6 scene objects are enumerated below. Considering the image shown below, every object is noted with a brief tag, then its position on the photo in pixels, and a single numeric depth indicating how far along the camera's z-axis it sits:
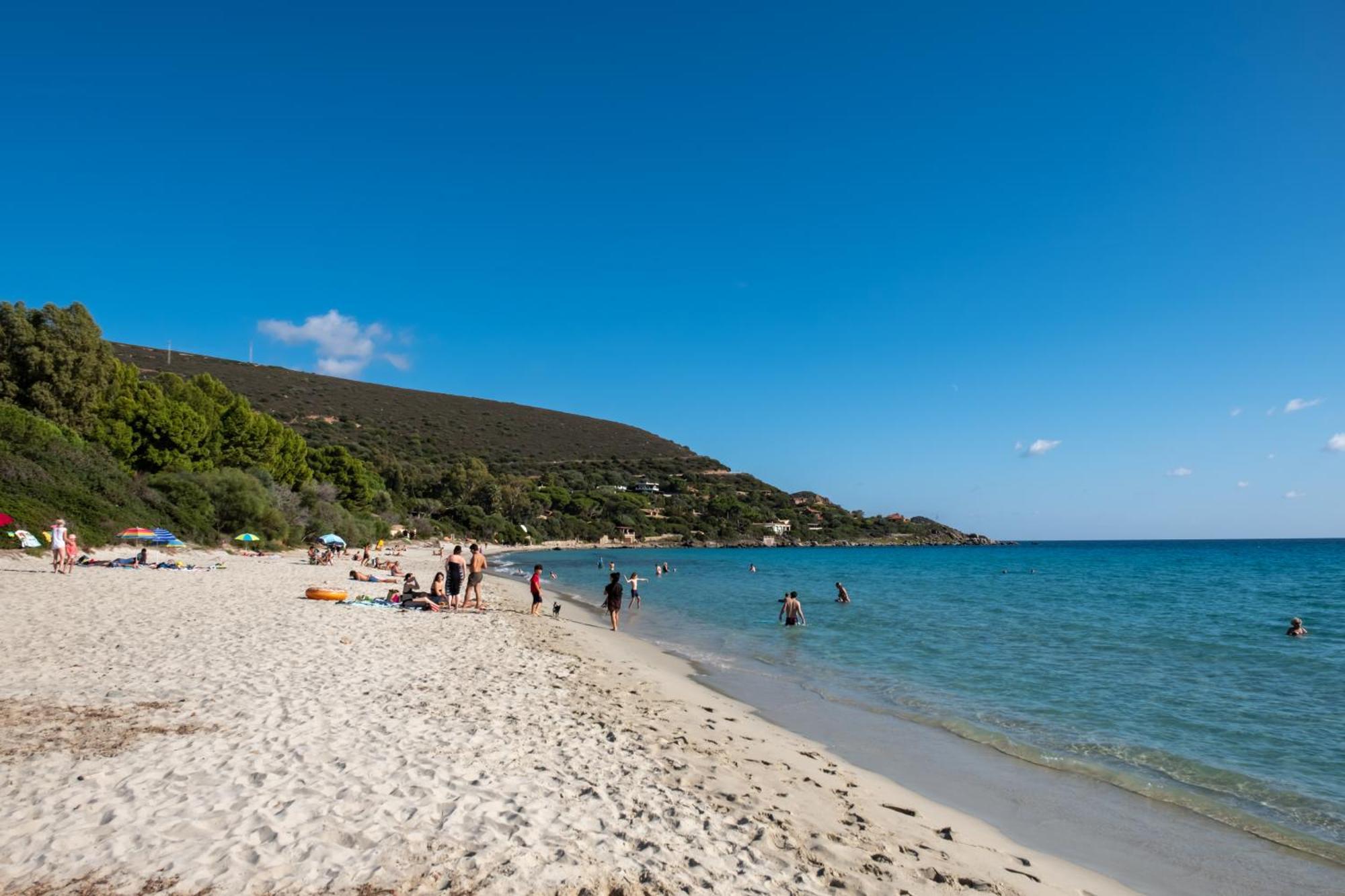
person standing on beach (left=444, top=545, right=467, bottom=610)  18.62
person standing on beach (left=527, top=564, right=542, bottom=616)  18.83
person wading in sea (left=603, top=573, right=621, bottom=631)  18.95
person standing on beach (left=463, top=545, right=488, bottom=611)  19.02
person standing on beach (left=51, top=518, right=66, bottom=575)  19.38
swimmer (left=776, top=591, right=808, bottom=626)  21.16
